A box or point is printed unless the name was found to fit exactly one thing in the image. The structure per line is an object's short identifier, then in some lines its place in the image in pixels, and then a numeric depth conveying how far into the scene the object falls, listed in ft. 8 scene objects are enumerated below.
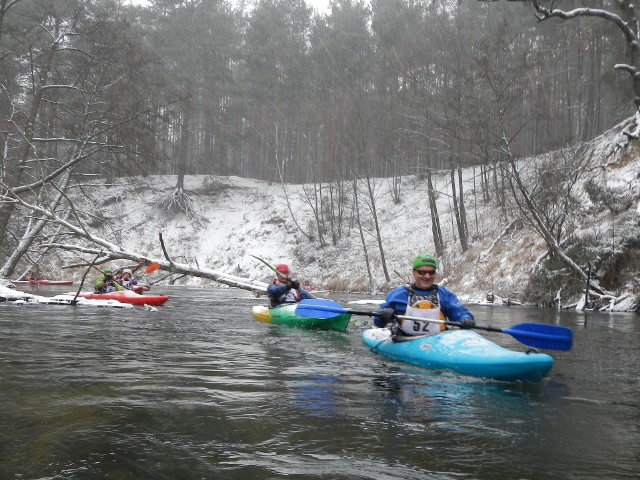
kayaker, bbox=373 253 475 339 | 19.71
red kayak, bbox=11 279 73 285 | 72.89
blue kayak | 15.02
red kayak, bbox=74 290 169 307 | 40.81
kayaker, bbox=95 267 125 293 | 43.42
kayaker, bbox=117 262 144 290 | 48.25
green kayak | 28.75
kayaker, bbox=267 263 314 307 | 32.30
